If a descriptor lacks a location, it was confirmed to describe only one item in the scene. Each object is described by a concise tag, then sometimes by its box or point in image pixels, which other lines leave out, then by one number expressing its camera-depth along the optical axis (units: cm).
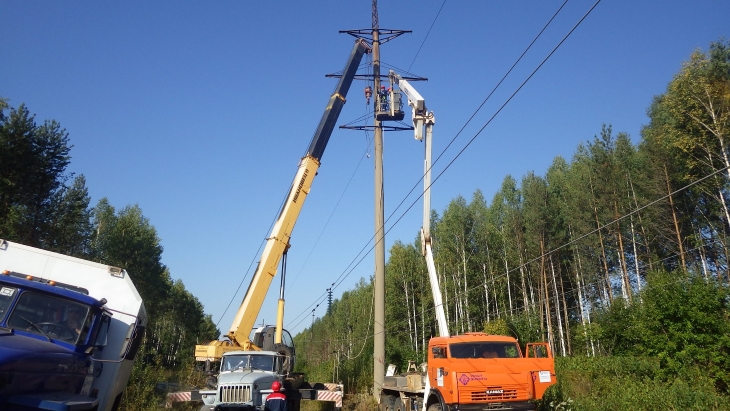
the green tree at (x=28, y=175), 2328
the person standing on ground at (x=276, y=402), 1091
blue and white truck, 614
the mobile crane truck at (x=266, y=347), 1368
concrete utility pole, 1975
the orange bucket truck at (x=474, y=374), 1192
